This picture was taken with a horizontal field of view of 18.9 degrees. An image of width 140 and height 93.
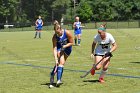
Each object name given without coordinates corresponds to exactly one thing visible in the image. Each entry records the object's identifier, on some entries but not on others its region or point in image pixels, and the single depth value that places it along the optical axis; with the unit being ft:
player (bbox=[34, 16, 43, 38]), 126.74
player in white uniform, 39.01
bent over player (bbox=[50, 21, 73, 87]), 37.32
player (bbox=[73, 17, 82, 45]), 94.17
